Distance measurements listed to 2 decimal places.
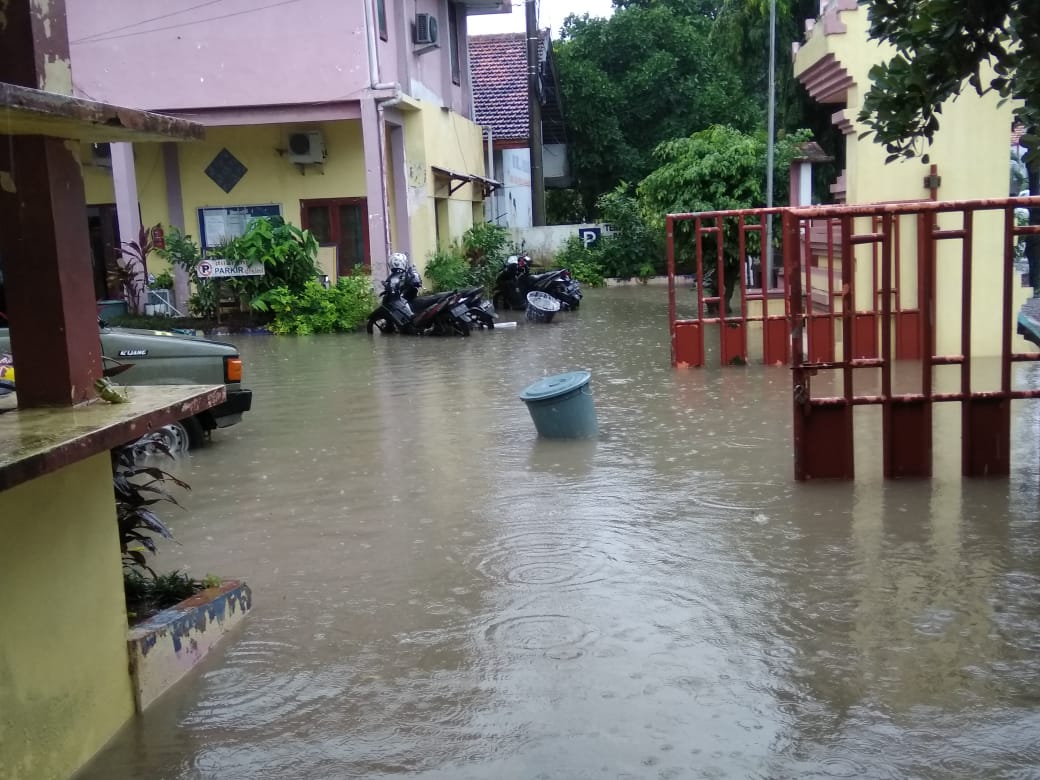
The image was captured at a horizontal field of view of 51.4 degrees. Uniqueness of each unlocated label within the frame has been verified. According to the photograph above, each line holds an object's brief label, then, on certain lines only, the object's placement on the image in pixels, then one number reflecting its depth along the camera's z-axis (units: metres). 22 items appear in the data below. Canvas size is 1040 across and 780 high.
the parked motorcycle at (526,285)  21.72
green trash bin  8.95
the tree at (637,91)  34.47
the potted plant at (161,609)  4.25
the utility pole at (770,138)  15.52
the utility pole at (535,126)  28.77
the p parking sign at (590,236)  30.31
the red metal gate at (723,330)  12.59
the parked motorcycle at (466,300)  18.33
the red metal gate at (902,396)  6.76
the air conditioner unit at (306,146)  20.75
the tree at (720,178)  18.69
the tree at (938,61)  3.19
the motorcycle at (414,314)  17.94
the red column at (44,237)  3.69
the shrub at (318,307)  19.12
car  8.65
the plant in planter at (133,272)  19.80
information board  21.25
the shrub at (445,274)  21.84
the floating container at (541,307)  19.75
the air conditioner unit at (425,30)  21.95
